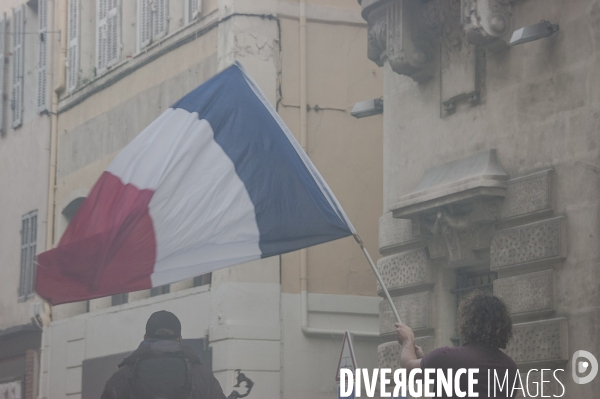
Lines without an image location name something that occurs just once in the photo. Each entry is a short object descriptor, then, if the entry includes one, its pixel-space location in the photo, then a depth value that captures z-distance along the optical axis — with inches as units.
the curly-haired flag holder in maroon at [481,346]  194.9
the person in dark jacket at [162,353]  273.3
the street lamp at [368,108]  455.5
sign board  433.7
